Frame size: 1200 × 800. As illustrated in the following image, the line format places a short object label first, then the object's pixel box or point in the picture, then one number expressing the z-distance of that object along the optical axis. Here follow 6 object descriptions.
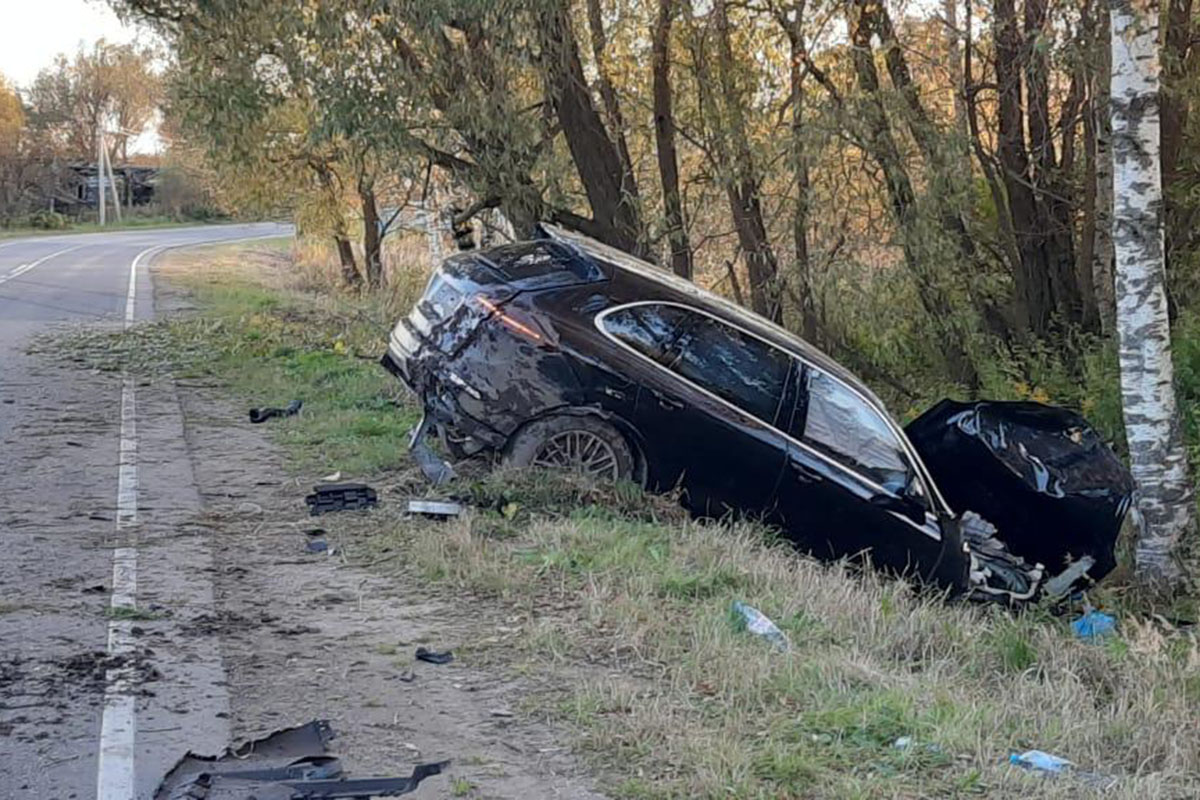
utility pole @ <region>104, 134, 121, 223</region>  67.00
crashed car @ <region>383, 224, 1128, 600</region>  8.12
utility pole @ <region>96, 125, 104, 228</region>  63.31
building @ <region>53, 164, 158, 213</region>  66.78
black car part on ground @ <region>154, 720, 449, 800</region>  4.20
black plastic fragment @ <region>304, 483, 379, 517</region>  8.30
